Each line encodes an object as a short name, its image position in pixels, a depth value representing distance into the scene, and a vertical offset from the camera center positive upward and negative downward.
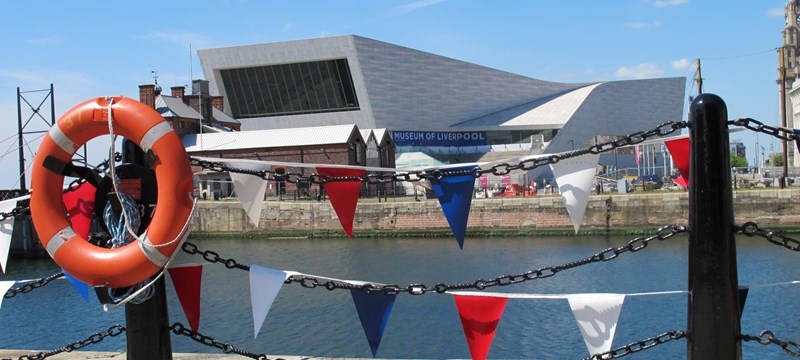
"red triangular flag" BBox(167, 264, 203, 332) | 4.30 -0.50
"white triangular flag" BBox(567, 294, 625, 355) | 3.67 -0.65
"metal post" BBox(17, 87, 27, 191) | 29.76 +3.79
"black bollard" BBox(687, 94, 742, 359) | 3.24 -0.22
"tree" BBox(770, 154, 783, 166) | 87.61 +2.80
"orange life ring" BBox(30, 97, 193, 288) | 3.66 +0.00
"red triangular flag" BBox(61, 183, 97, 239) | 4.08 -0.03
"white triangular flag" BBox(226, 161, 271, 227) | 4.39 +0.06
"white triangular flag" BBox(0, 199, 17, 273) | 4.55 -0.16
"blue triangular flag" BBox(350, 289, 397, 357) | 4.16 -0.65
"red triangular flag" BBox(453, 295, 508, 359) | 4.00 -0.69
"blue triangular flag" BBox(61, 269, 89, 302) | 4.48 -0.52
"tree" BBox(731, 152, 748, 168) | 84.72 +2.79
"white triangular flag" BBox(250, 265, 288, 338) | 4.00 -0.49
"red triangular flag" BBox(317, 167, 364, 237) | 4.59 +0.01
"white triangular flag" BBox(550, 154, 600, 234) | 4.04 +0.05
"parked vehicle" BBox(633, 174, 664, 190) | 35.62 +0.22
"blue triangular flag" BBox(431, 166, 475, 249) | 4.21 -0.02
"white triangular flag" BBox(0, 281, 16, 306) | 4.70 -0.53
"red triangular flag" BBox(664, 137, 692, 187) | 3.61 +0.17
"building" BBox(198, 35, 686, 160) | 53.16 +7.46
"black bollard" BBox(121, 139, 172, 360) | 4.02 -0.70
